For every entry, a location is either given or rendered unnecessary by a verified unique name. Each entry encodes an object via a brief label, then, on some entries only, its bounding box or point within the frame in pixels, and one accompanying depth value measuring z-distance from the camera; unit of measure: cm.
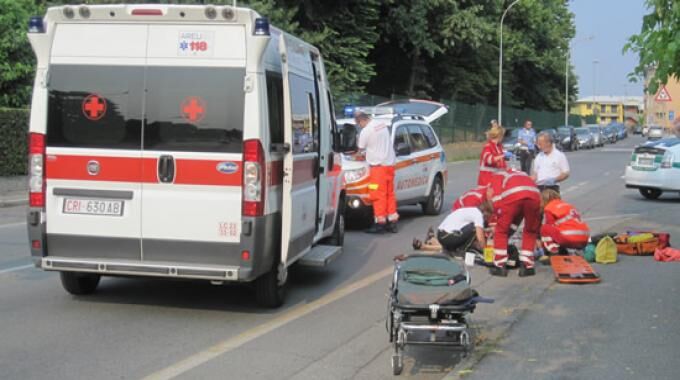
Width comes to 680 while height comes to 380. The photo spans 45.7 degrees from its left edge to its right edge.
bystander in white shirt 1162
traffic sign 2916
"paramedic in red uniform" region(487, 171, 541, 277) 904
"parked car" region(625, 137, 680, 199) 1844
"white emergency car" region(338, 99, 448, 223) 1270
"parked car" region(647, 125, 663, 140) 5564
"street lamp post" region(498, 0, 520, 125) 4531
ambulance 685
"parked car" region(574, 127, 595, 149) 5472
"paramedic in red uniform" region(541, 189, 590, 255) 1031
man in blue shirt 2380
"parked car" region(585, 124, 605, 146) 5878
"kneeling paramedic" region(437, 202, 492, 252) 1005
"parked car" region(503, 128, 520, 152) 3331
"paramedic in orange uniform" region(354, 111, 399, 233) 1228
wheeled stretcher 552
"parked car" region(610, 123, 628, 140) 7863
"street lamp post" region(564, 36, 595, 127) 6444
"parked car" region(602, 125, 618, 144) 6934
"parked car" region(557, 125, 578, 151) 4991
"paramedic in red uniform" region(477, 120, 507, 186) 1189
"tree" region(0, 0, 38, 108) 2105
